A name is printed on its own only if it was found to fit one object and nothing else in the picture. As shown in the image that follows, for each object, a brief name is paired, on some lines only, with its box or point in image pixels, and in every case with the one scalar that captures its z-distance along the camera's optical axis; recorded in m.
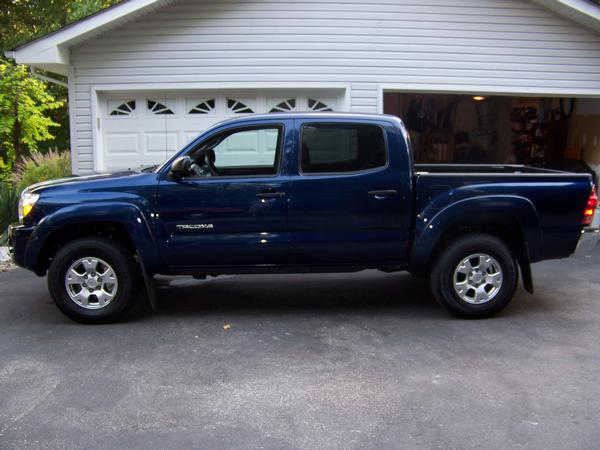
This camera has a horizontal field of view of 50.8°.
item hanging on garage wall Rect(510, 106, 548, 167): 13.91
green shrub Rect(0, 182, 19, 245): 10.10
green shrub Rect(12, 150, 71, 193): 11.34
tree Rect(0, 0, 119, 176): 14.66
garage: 10.69
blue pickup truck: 5.93
